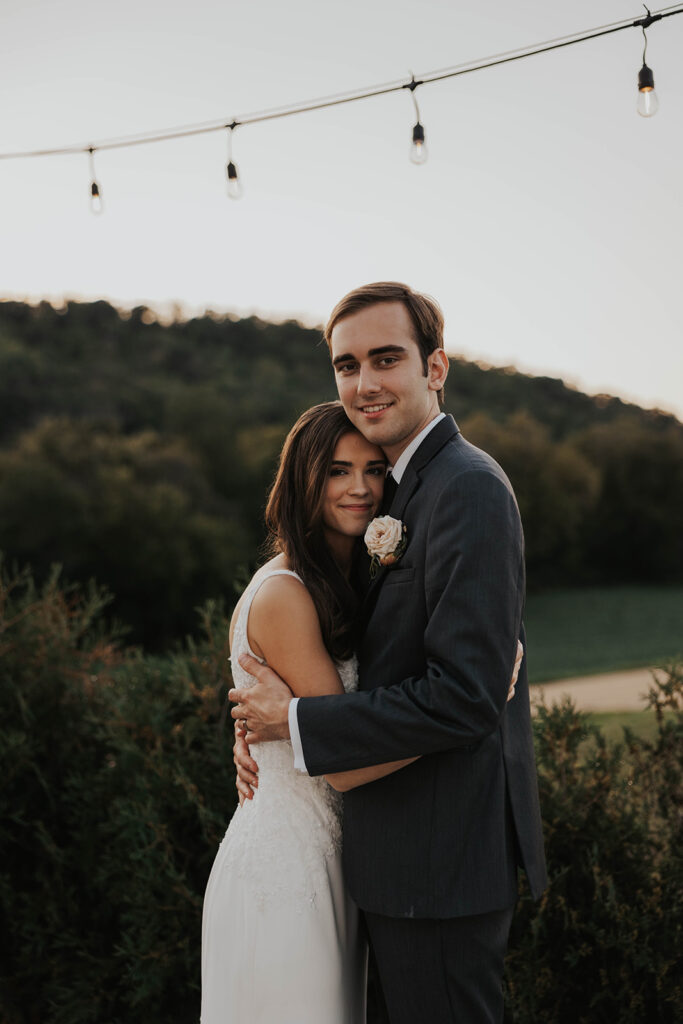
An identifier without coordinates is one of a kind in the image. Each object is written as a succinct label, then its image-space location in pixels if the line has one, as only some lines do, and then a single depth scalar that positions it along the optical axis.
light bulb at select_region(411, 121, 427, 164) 3.31
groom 1.94
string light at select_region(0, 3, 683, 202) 2.85
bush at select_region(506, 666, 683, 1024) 3.04
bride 2.22
